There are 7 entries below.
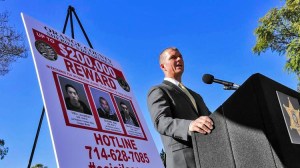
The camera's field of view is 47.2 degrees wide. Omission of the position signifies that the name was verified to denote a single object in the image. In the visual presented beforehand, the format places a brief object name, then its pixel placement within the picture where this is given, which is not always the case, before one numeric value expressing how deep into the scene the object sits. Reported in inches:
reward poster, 81.9
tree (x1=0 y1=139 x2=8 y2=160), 545.6
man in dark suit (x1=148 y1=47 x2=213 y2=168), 56.1
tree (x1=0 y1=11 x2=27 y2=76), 362.9
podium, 42.8
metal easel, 98.3
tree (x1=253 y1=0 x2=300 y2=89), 436.1
